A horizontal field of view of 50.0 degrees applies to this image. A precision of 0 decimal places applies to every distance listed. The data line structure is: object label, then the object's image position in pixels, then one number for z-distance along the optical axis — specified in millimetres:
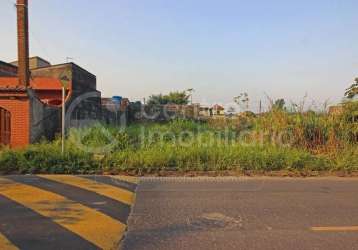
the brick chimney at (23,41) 14742
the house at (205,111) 27652
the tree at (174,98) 53284
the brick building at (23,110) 14109
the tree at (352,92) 15684
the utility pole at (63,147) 11336
